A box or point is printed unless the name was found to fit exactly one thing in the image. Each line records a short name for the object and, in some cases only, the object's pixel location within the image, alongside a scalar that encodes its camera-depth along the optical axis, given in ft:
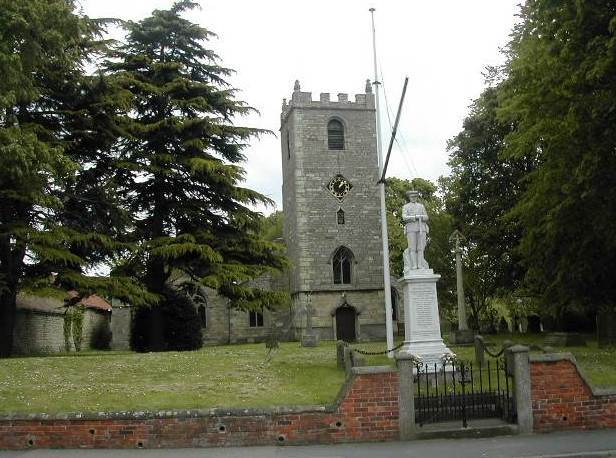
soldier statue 51.26
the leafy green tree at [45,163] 47.85
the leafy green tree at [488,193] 102.53
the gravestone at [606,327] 76.54
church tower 136.05
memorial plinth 49.26
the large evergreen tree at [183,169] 79.71
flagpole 63.36
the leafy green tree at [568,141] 46.91
